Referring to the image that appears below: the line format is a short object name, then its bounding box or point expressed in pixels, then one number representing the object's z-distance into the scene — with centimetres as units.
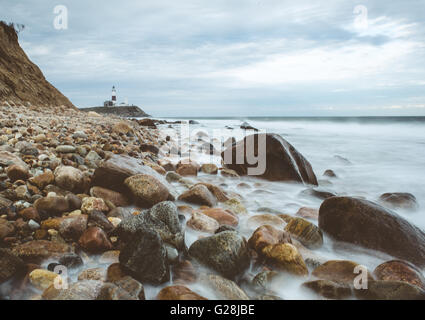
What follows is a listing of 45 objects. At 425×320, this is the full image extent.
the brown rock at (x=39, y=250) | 152
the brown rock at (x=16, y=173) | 221
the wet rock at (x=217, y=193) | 307
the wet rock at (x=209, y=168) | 463
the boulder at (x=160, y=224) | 182
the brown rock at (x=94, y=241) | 169
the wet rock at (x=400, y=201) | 343
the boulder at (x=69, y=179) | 233
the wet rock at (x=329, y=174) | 528
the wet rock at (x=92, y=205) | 203
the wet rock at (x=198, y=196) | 280
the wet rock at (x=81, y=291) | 124
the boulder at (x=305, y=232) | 220
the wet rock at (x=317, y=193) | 366
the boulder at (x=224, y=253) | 169
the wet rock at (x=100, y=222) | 188
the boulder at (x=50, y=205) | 192
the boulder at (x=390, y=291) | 142
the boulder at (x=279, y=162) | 444
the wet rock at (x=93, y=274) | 147
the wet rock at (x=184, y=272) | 160
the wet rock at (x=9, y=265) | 136
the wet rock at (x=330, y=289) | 154
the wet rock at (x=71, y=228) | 175
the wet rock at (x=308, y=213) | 286
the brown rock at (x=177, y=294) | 139
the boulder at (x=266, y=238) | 189
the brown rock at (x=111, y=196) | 235
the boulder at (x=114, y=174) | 249
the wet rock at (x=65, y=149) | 317
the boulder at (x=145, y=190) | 249
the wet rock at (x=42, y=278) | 136
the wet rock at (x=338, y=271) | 170
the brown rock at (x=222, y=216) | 244
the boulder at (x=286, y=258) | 174
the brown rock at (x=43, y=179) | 223
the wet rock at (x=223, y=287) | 148
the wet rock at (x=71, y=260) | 153
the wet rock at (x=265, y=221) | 248
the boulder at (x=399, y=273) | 160
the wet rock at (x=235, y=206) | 281
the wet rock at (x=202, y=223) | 222
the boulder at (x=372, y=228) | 209
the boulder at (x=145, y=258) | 150
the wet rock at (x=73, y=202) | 205
